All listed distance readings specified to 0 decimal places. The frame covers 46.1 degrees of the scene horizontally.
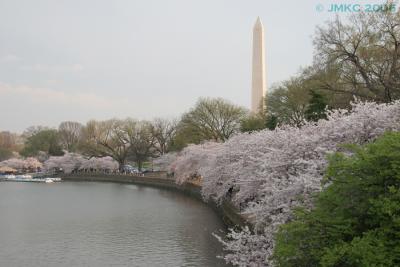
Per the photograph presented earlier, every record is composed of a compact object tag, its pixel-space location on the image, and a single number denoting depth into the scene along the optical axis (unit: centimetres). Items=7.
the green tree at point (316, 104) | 2940
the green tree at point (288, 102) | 4438
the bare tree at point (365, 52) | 2644
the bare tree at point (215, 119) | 6112
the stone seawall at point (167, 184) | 2620
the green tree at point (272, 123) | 3928
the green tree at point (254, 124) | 4795
